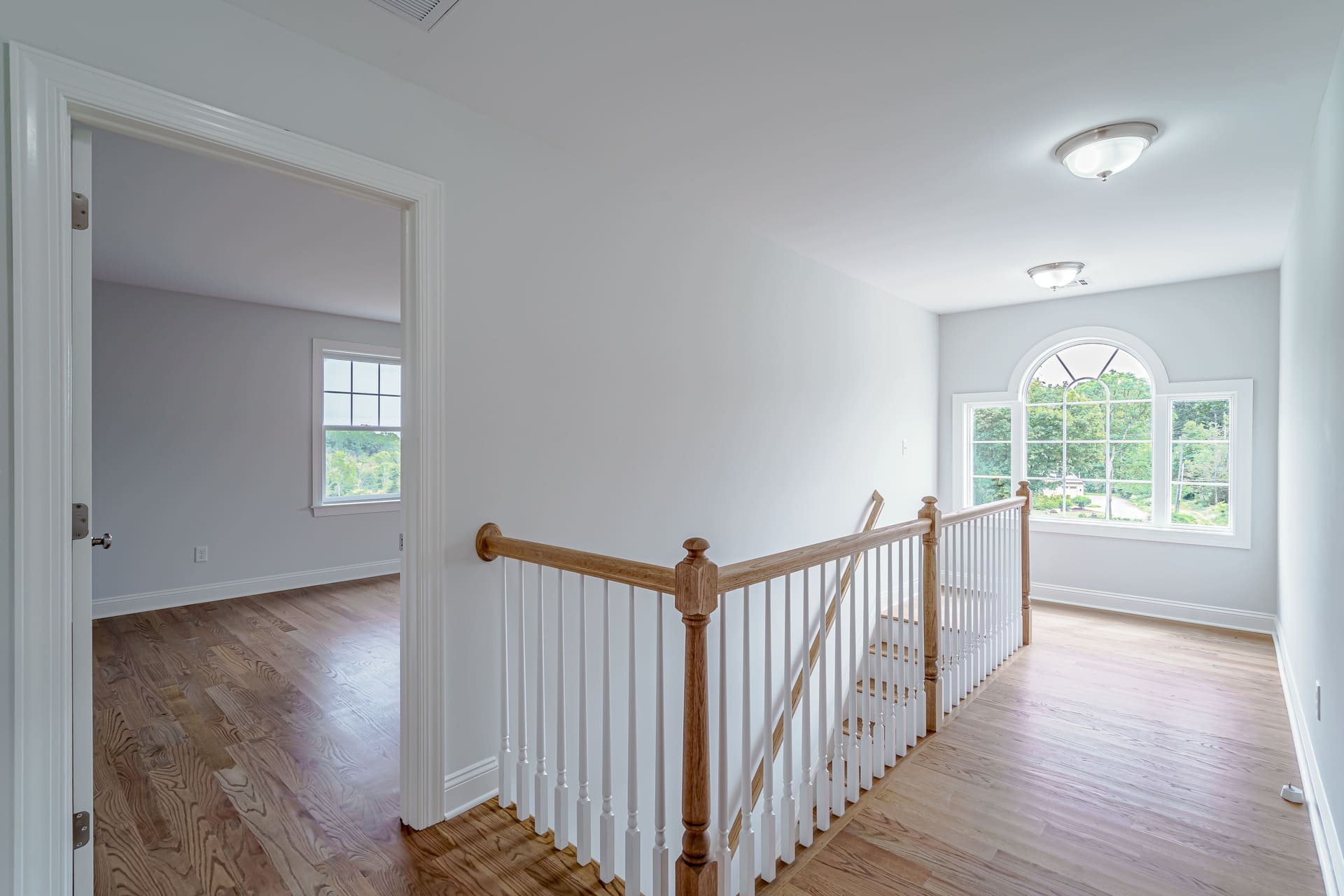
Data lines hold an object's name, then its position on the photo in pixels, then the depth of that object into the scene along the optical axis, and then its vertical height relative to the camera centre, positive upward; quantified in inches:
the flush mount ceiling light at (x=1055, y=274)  153.6 +42.4
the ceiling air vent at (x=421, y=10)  66.1 +45.9
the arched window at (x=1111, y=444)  177.2 +0.6
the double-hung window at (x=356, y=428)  222.1 +5.3
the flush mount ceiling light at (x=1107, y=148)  90.6 +43.6
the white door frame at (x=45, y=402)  54.2 +3.4
